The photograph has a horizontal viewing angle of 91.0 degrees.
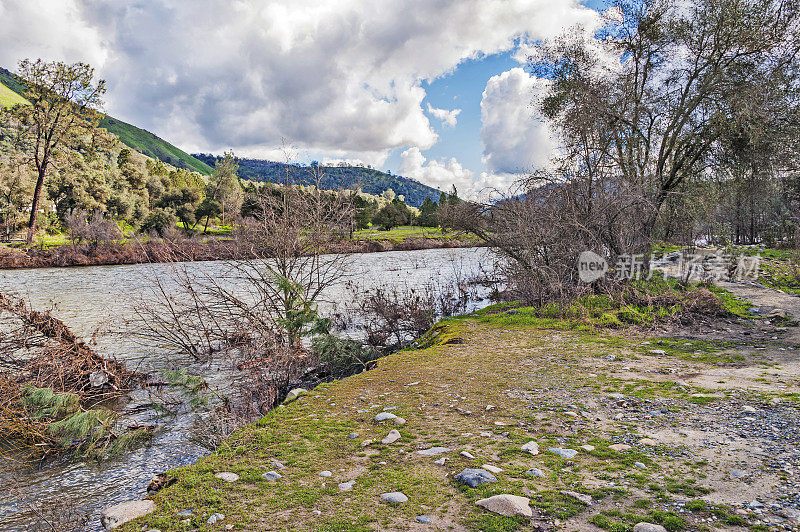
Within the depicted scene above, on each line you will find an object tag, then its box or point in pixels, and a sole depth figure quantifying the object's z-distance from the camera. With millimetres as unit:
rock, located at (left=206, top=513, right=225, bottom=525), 3008
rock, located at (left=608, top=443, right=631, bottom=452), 3848
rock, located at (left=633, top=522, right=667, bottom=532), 2570
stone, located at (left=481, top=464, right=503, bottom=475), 3514
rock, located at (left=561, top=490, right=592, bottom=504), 2979
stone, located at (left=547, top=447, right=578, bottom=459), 3782
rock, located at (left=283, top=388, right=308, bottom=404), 6264
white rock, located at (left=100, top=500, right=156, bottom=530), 3173
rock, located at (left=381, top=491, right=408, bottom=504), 3166
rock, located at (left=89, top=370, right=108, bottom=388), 8508
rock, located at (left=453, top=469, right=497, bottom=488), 3330
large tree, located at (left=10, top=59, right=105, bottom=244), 38562
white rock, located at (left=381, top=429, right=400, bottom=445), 4348
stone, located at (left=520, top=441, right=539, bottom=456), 3898
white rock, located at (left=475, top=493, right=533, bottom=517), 2875
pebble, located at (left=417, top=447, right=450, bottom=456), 3985
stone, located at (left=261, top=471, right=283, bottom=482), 3670
